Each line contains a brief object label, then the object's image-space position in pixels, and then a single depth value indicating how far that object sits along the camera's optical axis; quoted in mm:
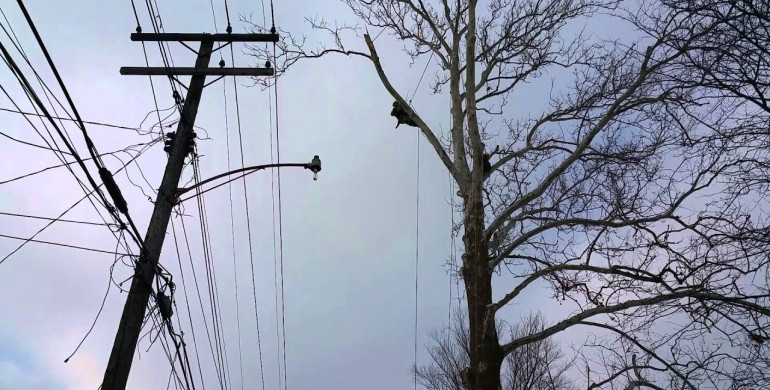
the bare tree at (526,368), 20891
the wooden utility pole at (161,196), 5008
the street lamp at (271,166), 6427
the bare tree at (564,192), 5070
